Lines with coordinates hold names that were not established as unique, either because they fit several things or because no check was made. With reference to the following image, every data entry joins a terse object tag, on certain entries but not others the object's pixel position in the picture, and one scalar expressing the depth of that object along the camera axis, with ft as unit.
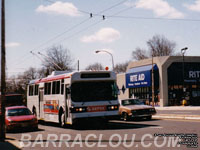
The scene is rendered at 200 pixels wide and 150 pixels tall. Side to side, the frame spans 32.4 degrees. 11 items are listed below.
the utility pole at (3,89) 44.60
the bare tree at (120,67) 384.88
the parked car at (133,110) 72.84
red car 59.36
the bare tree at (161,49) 286.46
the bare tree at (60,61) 260.62
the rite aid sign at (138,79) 171.32
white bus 57.47
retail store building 168.35
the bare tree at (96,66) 392.55
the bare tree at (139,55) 303.76
